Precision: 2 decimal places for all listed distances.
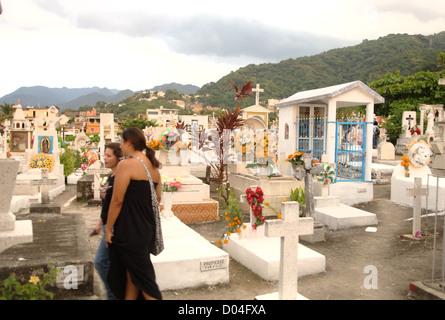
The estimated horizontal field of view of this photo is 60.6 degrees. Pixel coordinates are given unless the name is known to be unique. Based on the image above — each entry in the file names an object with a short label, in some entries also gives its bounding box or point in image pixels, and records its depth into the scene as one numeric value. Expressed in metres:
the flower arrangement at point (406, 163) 10.02
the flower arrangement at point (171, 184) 8.93
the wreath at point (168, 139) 10.43
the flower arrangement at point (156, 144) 10.33
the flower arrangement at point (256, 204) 6.36
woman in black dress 3.16
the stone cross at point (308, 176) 7.24
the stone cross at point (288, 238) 3.74
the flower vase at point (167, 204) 7.68
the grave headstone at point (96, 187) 10.98
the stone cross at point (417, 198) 6.84
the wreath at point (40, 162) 13.63
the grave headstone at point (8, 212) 4.48
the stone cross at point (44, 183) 6.98
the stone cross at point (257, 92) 19.23
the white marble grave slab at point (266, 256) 5.28
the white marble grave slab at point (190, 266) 4.88
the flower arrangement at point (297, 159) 8.26
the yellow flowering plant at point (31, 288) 3.33
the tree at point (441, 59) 27.22
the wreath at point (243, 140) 12.04
